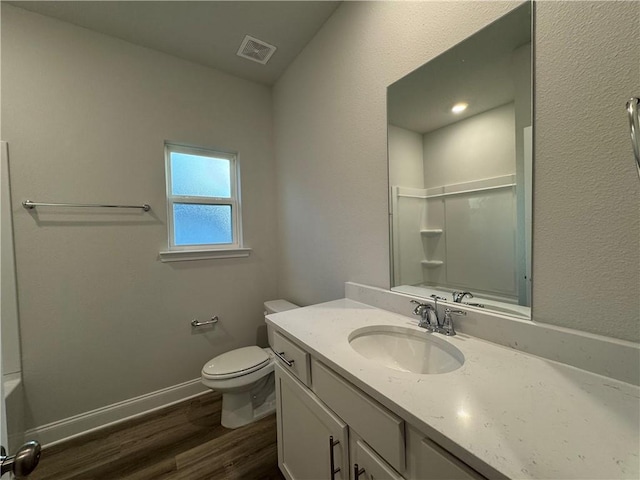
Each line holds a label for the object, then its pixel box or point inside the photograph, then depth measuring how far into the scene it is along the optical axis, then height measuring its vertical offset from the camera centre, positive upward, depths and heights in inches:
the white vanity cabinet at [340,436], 22.0 -24.0
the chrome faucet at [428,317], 38.7 -14.0
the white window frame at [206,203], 75.9 +8.5
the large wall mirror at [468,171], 33.4 +9.7
